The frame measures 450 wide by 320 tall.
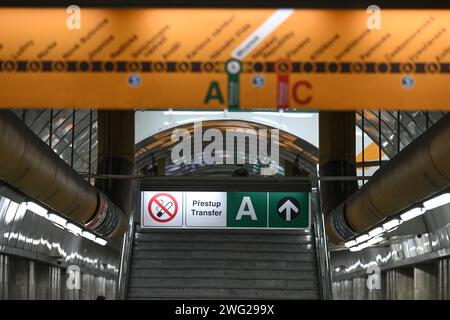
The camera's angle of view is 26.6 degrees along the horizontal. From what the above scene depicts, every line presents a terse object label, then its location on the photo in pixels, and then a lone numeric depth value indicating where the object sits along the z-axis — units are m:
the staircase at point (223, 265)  23.30
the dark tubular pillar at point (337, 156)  25.92
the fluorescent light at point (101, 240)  24.43
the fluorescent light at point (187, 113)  36.53
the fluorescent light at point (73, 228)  19.73
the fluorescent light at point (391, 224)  17.91
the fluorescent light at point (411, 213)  15.71
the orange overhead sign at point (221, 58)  7.30
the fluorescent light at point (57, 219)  17.82
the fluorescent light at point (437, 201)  14.06
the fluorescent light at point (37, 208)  16.27
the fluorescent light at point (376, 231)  19.91
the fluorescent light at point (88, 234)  21.72
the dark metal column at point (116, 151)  27.06
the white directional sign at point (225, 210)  26.33
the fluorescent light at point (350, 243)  24.09
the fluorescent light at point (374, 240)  26.19
